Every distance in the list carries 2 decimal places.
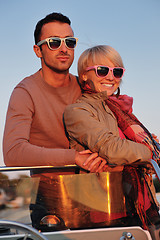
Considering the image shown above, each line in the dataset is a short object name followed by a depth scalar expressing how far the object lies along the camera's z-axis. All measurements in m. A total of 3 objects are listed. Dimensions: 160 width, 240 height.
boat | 1.87
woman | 2.08
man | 2.29
